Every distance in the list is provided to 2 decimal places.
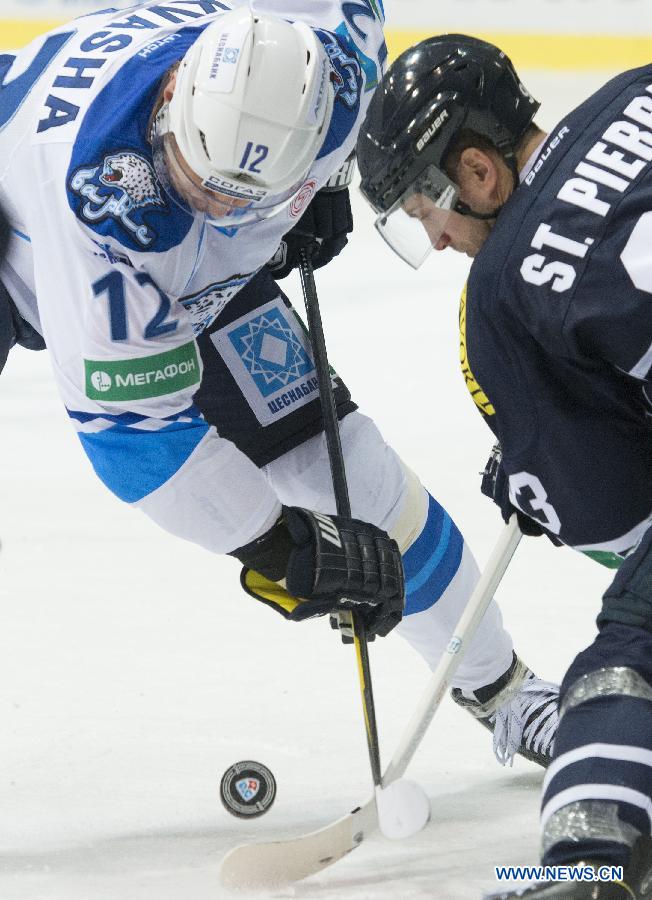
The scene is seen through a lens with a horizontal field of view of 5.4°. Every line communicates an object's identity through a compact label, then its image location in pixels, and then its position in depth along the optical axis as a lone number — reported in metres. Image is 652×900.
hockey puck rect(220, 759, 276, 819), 8.88
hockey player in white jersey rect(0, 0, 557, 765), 8.59
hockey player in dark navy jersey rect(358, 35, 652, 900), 8.17
